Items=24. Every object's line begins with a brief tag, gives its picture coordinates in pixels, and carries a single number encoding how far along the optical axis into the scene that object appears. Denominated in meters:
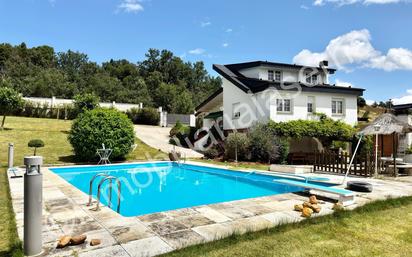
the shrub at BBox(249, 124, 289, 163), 20.11
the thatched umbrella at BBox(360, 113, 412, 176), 14.41
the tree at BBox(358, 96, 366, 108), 51.53
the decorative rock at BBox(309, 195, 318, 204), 7.45
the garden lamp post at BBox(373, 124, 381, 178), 13.76
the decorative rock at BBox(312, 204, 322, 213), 6.89
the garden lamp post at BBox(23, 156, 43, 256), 4.16
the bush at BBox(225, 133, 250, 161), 20.44
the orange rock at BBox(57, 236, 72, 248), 4.55
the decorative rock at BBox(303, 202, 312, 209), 7.03
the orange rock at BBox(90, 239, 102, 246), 4.64
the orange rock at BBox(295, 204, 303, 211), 6.95
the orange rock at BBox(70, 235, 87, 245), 4.64
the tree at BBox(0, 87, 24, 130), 26.05
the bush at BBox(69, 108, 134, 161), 18.09
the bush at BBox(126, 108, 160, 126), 42.19
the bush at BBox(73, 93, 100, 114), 30.67
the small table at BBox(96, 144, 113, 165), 17.94
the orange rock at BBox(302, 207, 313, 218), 6.50
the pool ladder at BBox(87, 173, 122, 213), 6.95
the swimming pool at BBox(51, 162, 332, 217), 9.69
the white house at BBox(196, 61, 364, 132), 22.61
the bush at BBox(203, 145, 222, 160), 23.02
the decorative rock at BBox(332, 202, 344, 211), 7.11
